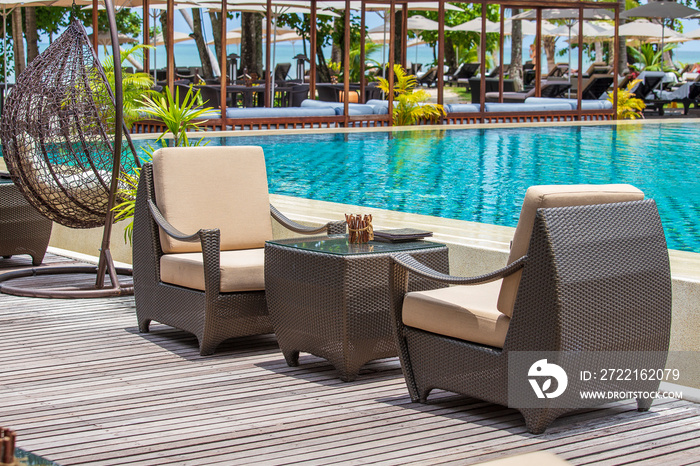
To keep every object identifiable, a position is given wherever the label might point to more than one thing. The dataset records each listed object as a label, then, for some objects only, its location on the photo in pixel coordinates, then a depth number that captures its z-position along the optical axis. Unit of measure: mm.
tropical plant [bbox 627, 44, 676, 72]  30453
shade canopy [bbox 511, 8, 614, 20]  19912
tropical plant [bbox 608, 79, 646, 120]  19797
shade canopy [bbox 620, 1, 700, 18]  23609
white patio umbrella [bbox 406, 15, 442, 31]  27766
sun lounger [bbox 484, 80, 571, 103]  23212
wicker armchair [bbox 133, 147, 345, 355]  4594
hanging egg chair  5977
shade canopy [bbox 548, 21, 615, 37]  27250
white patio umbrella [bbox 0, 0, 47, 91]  16738
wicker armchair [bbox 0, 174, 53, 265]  6879
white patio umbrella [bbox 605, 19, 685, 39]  28469
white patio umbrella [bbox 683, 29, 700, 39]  29250
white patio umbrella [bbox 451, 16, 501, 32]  27484
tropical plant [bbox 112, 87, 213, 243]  5910
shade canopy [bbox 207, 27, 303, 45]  29344
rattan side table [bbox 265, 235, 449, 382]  4043
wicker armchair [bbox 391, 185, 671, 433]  3301
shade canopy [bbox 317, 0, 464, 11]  17153
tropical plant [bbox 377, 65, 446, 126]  16484
